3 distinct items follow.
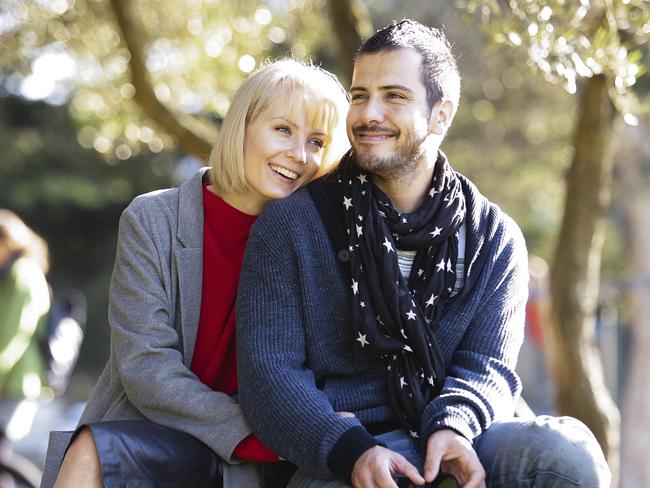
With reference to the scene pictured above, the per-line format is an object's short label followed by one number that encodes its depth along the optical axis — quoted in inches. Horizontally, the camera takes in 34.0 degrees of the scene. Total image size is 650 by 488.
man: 117.1
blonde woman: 121.6
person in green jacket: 251.4
